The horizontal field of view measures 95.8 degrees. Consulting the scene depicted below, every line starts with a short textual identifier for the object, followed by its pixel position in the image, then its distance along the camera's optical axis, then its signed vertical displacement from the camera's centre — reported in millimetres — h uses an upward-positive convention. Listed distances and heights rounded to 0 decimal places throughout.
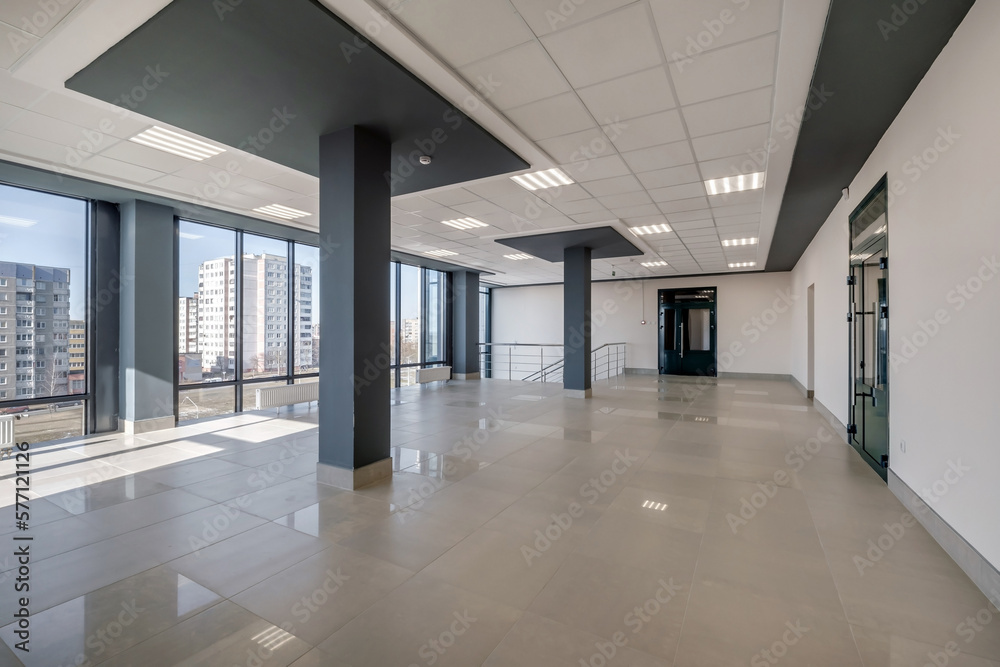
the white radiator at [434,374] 12000 -1137
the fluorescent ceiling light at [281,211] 6858 +1887
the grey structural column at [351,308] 4078 +224
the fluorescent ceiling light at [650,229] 8022 +1875
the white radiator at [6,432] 5238 -1176
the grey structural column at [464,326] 13609 +196
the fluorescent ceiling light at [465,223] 7606 +1881
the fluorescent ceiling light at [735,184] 5504 +1884
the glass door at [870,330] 4223 +28
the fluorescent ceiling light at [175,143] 4305 +1887
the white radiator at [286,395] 8000 -1149
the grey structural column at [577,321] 9742 +249
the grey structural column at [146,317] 6445 +220
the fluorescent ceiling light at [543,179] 5377 +1885
